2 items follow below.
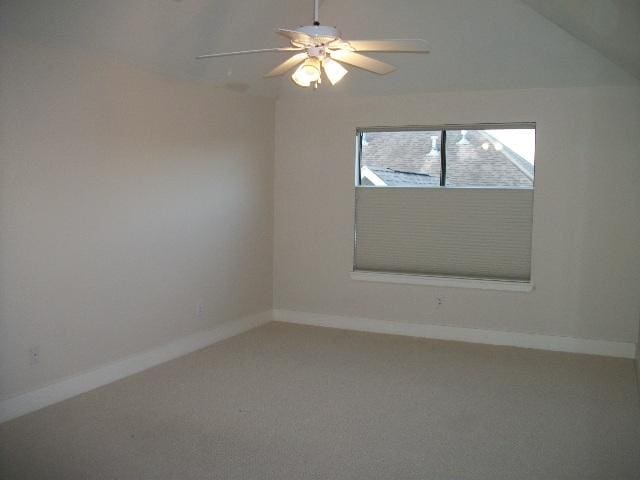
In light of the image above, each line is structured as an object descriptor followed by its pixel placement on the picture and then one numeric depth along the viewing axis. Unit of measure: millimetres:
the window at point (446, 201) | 5789
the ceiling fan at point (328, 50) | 3113
